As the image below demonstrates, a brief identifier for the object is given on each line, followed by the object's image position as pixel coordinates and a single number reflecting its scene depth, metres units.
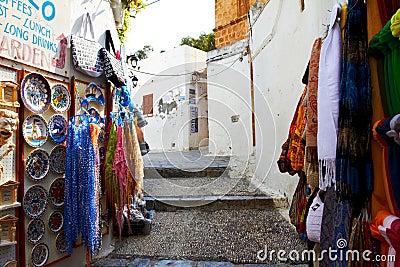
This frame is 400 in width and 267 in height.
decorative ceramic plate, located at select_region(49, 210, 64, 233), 1.74
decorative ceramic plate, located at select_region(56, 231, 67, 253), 1.78
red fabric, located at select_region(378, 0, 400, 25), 0.93
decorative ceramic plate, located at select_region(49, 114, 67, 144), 1.76
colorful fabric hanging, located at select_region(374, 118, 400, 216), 0.86
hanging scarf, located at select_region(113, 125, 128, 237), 2.16
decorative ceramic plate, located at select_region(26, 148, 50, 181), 1.60
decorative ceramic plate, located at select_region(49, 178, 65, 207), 1.76
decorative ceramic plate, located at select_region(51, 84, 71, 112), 1.78
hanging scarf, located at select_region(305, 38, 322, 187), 1.31
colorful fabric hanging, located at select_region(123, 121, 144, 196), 2.27
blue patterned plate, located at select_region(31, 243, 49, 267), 1.59
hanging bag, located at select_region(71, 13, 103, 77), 1.94
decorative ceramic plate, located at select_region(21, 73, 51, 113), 1.56
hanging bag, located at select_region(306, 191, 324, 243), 1.34
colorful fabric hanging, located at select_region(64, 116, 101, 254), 1.78
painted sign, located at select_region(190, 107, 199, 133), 9.11
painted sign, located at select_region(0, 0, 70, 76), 1.44
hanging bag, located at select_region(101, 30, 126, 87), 2.21
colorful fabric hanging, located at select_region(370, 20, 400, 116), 0.87
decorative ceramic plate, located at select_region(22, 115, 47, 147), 1.58
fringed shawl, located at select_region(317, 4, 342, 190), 1.09
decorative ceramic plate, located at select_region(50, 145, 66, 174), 1.77
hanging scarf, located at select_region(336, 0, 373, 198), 0.98
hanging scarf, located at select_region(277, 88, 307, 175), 1.65
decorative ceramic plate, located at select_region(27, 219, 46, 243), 1.58
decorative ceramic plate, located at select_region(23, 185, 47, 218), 1.57
